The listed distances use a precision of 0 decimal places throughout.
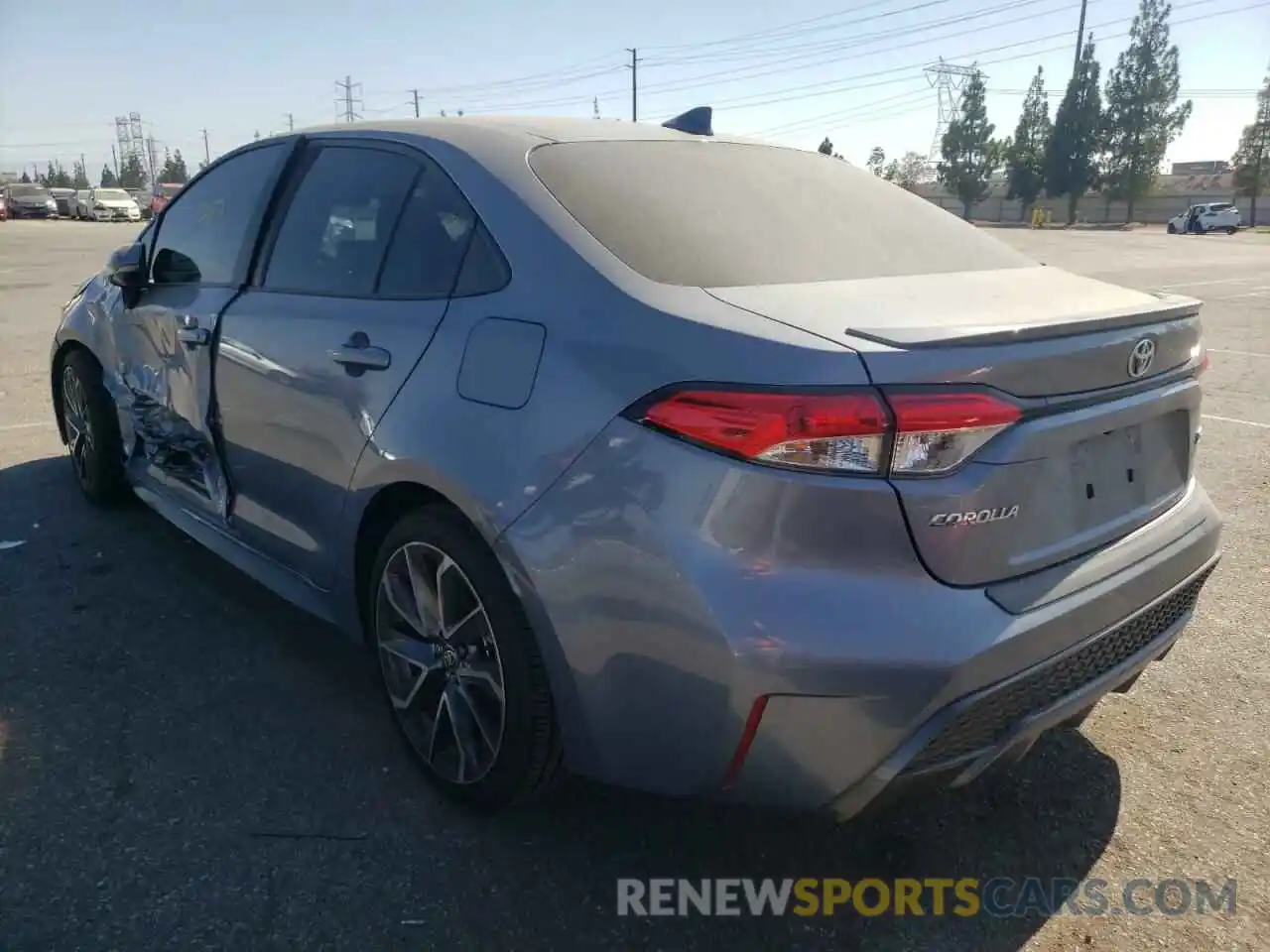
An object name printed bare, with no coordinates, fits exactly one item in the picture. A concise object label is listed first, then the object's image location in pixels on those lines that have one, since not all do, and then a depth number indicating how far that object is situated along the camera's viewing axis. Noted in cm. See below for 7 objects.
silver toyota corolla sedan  179
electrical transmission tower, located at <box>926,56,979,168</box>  8294
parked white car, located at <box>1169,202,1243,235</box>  5169
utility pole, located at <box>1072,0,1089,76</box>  6212
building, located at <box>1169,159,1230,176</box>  10037
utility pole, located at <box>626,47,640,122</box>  7675
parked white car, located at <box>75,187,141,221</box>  4931
